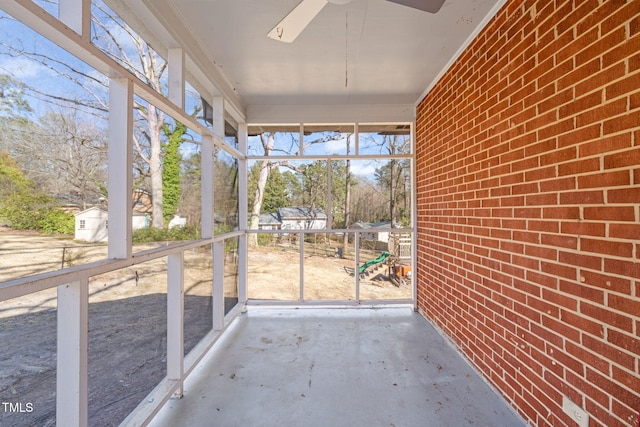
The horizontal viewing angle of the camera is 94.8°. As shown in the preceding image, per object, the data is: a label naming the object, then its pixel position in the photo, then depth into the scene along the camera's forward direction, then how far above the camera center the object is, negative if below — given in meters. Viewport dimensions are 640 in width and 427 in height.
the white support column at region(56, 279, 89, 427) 1.30 -0.64
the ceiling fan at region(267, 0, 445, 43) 1.69 +1.28
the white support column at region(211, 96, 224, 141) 3.17 +1.10
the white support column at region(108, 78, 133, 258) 1.56 +0.27
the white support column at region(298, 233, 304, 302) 4.27 -0.60
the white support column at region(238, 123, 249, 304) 4.14 +0.08
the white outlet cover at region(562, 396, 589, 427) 1.45 -1.00
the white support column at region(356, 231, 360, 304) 4.28 -0.63
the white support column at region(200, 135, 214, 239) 2.74 +0.41
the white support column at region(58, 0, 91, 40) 1.30 +0.90
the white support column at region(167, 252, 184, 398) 2.20 -0.72
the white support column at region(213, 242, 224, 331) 3.12 -0.75
